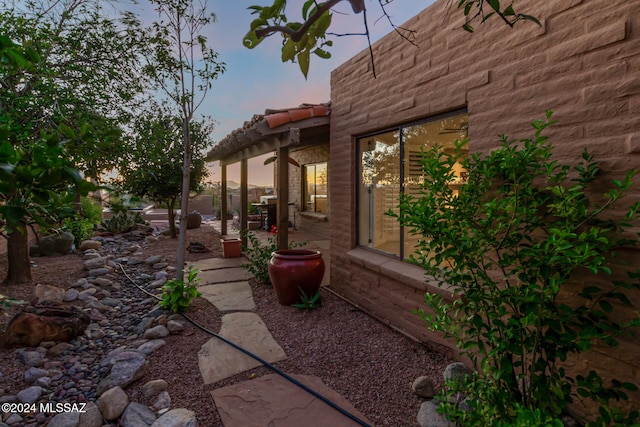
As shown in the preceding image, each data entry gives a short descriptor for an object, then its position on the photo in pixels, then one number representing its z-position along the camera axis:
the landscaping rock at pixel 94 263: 5.62
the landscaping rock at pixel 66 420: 2.19
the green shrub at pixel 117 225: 9.80
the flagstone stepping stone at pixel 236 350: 2.84
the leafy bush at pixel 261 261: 5.21
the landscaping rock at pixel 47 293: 4.06
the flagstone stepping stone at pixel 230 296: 4.35
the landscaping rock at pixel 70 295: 4.24
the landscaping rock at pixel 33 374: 2.69
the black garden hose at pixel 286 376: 2.27
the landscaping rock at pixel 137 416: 2.20
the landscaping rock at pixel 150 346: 3.11
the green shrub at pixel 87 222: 7.43
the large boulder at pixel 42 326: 3.13
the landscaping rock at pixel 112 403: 2.32
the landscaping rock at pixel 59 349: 3.11
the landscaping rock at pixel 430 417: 2.15
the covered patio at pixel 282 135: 4.54
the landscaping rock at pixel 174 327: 3.53
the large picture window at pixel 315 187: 9.04
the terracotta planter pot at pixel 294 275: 4.14
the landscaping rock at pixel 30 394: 2.48
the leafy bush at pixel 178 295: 3.98
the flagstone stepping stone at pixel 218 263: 6.51
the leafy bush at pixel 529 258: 1.64
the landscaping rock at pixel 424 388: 2.45
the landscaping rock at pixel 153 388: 2.50
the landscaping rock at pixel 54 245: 6.59
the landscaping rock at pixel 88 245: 7.10
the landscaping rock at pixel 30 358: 2.90
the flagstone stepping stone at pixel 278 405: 2.22
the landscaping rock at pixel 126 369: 2.59
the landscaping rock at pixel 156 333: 3.42
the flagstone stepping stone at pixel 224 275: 5.55
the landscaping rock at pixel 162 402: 2.37
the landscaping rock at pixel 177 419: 2.12
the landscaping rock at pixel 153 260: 6.57
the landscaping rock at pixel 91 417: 2.25
